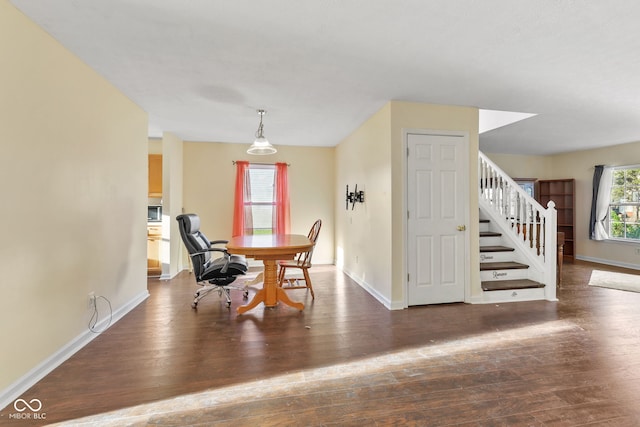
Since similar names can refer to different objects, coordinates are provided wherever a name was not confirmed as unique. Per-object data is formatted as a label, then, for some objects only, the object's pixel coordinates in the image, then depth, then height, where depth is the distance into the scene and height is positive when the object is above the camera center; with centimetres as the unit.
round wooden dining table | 303 -39
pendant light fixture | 363 +87
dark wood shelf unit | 659 +27
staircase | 378 -43
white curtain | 596 +23
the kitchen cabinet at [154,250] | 489 -57
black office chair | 343 -59
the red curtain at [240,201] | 560 +29
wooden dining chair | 388 -76
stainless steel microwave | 505 +5
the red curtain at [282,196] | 580 +39
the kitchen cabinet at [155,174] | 504 +73
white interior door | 352 -1
